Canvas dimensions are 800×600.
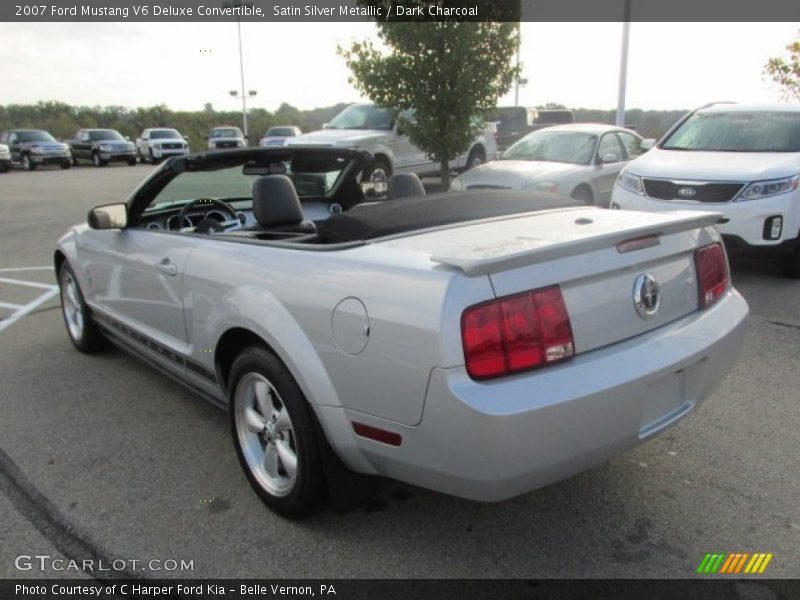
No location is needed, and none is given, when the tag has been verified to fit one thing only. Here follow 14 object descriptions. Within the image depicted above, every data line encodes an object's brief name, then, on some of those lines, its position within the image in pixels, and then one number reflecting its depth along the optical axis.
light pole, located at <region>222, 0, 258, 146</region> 42.72
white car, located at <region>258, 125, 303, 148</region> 30.50
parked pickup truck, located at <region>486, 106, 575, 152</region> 20.16
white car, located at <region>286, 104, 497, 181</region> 11.95
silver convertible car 2.08
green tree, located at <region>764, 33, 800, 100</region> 18.34
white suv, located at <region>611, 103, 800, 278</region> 6.29
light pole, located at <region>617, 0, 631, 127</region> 16.55
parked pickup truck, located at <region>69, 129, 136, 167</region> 31.34
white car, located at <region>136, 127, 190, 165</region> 33.22
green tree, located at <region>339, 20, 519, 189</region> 10.00
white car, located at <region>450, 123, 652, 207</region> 8.59
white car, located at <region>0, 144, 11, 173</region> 27.46
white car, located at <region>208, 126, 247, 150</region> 32.41
